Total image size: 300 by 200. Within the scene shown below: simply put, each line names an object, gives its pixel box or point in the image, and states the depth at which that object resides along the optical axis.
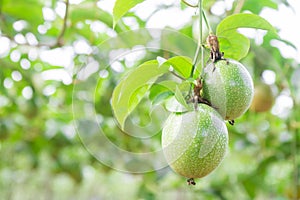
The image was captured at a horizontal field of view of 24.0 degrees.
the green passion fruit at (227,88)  0.67
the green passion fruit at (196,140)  0.66
